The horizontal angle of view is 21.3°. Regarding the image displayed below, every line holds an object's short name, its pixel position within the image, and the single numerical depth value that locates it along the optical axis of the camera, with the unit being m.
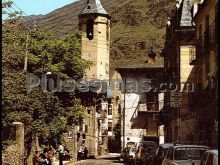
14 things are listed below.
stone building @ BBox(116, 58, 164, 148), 71.62
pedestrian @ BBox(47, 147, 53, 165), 30.60
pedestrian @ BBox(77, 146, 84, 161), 60.71
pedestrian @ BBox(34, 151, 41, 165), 28.42
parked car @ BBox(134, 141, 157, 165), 33.83
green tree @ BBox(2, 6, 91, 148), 22.33
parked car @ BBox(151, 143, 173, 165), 23.62
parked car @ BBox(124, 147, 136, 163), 44.80
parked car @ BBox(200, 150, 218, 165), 13.44
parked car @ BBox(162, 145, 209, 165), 19.08
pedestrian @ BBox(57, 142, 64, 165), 37.58
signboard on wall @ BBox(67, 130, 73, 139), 55.24
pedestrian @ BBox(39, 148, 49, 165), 29.44
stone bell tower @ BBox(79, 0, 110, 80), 95.50
